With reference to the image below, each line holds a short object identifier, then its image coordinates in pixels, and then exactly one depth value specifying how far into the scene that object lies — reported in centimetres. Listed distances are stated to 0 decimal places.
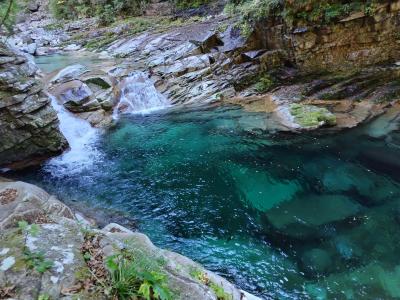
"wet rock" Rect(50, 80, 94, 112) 1510
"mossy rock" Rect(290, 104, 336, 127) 1302
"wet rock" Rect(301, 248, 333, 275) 692
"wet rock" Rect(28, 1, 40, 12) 4706
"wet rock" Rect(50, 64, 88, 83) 1695
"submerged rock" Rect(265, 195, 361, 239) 798
